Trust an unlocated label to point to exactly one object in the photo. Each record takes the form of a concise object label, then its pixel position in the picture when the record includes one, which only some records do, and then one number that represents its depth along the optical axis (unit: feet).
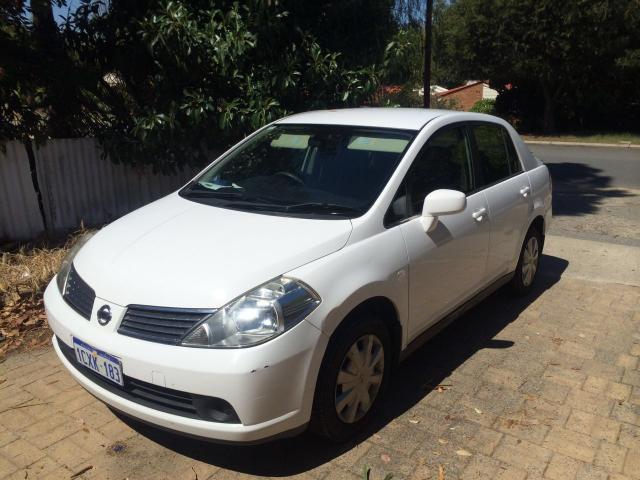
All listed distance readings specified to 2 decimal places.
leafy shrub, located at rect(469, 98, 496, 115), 96.12
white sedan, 8.29
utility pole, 29.17
